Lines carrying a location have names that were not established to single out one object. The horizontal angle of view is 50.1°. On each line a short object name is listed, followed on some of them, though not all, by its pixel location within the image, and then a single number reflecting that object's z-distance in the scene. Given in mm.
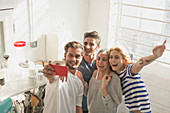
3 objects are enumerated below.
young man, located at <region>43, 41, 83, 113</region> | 1407
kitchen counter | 1847
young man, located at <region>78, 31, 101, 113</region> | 1821
